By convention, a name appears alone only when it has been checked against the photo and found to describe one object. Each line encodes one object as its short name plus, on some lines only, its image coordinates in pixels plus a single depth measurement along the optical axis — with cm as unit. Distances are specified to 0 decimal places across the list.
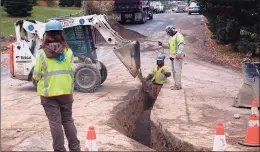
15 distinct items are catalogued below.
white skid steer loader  1315
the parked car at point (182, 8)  7104
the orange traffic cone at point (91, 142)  625
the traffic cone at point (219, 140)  677
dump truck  3831
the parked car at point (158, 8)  6512
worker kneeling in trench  1407
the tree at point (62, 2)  5862
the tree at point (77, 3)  5788
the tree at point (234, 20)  2123
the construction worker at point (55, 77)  646
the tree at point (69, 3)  5847
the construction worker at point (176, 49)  1294
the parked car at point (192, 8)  5541
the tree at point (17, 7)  3831
